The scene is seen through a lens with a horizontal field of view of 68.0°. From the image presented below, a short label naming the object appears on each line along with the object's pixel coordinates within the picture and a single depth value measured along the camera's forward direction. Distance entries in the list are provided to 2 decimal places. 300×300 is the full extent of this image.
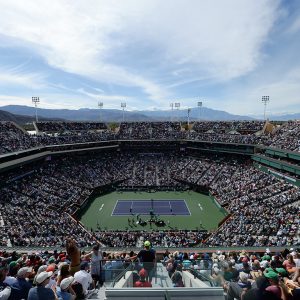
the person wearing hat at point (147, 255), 6.78
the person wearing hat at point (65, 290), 4.36
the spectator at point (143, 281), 5.29
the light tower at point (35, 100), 55.68
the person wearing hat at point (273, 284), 4.09
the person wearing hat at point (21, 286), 4.35
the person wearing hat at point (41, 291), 3.94
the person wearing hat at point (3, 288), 4.16
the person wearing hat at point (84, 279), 5.12
